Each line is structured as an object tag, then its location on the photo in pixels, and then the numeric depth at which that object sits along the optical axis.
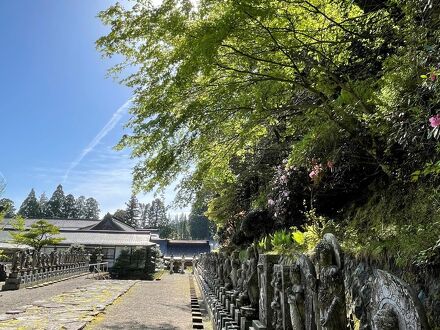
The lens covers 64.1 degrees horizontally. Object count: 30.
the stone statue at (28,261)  16.04
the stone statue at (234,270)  6.87
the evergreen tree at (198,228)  77.25
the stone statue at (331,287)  2.28
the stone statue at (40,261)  17.75
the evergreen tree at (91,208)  83.00
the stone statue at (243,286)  5.30
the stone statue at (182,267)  30.20
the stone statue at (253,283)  5.09
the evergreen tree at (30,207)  65.98
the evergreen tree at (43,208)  68.63
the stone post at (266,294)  3.96
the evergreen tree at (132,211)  67.44
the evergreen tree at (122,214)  67.61
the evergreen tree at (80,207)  77.80
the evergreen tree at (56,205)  69.81
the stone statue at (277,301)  3.45
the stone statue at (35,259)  16.89
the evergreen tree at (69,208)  72.19
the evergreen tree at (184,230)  77.30
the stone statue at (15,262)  14.77
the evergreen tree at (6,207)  28.13
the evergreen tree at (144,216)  82.61
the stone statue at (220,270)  9.15
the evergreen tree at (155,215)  81.50
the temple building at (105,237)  30.74
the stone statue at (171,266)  29.74
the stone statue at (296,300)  2.89
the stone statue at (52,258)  19.84
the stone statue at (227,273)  7.62
